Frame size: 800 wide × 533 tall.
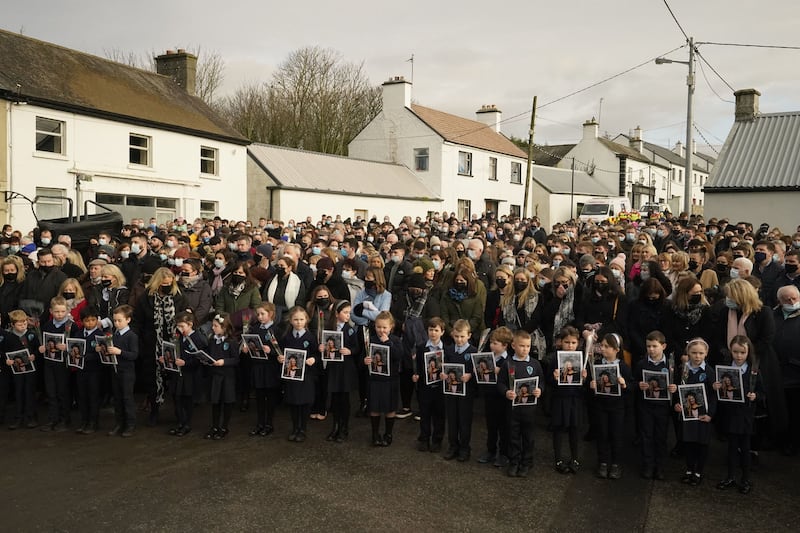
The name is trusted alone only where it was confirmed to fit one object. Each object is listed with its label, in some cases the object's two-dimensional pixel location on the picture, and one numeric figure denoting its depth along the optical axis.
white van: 38.19
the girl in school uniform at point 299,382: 7.65
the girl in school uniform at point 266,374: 7.89
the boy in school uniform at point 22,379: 8.28
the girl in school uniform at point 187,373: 7.93
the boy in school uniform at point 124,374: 7.96
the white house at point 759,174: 22.59
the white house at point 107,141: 21.66
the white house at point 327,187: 30.64
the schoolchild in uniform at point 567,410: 6.72
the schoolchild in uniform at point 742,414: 6.31
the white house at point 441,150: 39.34
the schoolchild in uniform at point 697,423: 6.34
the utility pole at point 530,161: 31.44
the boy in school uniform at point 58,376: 8.24
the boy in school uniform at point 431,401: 7.42
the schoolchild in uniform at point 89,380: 8.09
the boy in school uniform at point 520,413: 6.73
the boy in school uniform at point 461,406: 7.12
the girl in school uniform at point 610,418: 6.65
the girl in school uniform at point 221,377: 7.81
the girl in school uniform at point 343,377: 7.73
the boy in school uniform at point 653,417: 6.55
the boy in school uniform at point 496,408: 7.01
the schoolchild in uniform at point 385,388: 7.54
